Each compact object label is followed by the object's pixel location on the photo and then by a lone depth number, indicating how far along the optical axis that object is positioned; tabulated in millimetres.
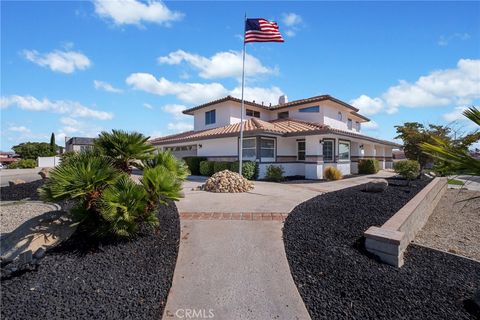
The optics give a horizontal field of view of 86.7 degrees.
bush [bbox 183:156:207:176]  18875
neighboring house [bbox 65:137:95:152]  55312
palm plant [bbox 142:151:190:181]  5141
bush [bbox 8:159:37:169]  28812
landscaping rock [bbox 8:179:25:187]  10405
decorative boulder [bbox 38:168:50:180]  10835
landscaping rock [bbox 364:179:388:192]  9357
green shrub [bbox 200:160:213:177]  17566
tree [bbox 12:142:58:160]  39000
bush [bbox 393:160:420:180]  12812
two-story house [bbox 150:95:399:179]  15557
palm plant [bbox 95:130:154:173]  4871
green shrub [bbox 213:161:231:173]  16047
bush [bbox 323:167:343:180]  14977
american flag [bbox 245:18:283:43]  11945
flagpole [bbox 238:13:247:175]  12962
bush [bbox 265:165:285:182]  14617
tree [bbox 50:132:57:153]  47953
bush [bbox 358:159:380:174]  20141
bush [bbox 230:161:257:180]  14742
